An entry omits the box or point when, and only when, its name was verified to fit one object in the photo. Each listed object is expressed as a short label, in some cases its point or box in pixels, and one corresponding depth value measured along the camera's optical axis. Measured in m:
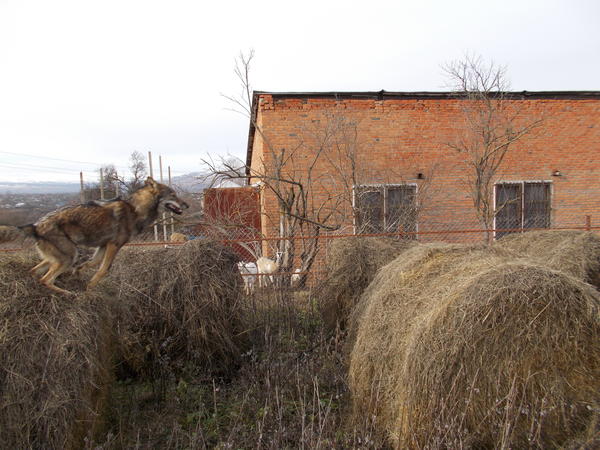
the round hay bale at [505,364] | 3.15
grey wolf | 3.72
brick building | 12.32
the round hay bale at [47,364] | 3.04
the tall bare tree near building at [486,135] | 12.62
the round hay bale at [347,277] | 6.65
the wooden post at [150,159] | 20.90
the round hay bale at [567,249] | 5.79
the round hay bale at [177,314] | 5.41
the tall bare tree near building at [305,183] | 10.79
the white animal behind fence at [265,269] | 7.78
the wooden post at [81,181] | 16.59
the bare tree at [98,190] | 21.11
